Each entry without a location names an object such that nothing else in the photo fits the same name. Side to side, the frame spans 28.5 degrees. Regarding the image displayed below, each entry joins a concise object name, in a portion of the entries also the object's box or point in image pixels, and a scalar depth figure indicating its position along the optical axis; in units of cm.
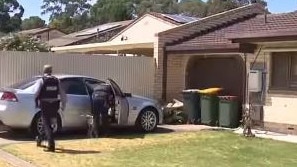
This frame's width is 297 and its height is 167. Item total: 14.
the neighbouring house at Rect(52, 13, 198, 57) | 2241
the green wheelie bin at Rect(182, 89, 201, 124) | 1806
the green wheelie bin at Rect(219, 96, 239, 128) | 1705
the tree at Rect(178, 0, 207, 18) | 7776
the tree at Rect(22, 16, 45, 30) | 10512
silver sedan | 1322
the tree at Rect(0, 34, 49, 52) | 2045
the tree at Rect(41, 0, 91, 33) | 9226
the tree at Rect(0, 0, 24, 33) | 8438
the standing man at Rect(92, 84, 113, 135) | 1409
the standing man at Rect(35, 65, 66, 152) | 1203
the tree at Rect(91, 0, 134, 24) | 7861
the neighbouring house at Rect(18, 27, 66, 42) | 6359
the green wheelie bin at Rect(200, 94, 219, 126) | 1762
